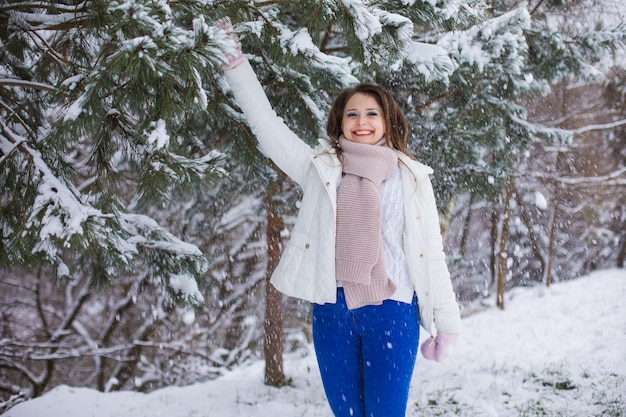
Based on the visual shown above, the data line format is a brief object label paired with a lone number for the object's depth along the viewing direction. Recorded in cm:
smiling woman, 202
